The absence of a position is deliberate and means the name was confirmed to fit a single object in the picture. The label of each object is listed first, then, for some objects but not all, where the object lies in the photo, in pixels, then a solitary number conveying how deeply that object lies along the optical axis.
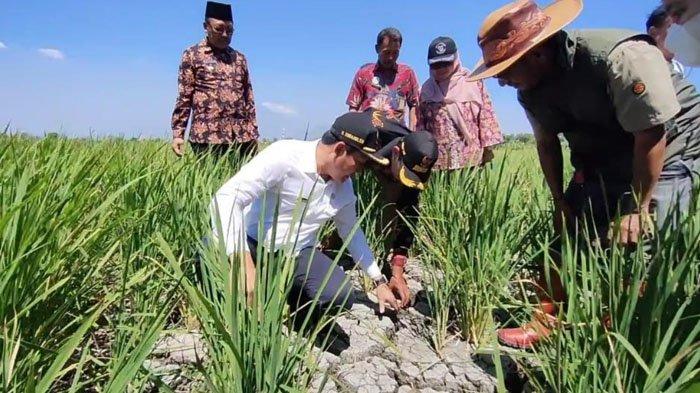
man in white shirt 1.70
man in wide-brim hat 1.39
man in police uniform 1.83
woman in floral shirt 2.91
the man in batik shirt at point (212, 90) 3.11
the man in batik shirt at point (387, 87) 3.09
